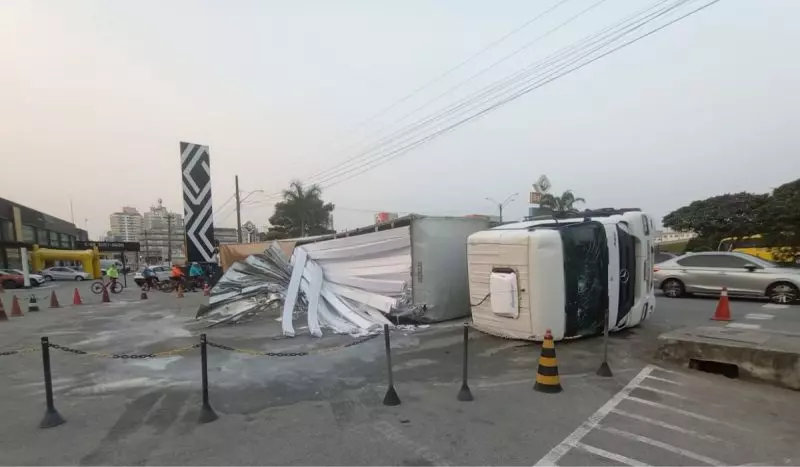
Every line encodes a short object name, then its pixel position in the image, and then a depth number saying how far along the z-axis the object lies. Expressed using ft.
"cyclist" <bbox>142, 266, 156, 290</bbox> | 84.13
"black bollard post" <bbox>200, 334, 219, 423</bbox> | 15.38
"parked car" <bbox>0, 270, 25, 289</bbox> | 106.14
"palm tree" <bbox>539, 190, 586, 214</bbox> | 128.16
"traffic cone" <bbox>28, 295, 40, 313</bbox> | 51.72
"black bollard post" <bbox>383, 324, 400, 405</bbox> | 16.69
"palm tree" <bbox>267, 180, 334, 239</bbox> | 148.36
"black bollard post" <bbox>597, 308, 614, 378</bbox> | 19.86
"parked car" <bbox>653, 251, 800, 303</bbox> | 40.09
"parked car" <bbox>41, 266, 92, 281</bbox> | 139.74
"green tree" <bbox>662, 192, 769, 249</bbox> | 110.63
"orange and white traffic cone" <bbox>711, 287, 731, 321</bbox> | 32.86
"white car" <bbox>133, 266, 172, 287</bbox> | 90.27
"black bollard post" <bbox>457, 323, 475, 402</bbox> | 17.03
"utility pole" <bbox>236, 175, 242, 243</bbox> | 123.71
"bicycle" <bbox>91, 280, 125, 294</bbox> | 80.24
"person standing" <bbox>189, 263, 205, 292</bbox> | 73.51
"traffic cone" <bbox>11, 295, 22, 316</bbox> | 48.03
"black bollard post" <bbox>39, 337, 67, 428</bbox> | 15.40
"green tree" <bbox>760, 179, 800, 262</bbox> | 64.54
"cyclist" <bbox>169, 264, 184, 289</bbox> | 73.27
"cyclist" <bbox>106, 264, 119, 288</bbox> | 77.80
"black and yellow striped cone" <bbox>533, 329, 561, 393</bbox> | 17.88
